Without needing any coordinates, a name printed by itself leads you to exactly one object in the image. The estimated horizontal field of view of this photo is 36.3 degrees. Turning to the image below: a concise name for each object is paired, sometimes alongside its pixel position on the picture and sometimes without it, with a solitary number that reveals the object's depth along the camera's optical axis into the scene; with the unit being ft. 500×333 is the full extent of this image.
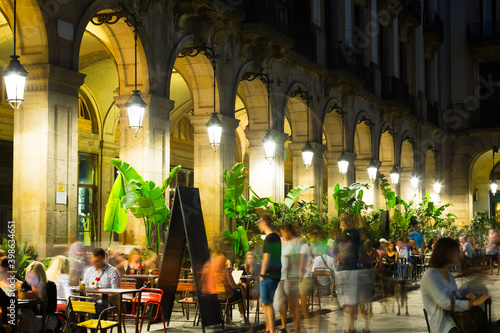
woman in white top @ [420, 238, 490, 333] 20.68
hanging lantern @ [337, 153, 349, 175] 79.41
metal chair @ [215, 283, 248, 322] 40.86
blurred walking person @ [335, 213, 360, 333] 36.47
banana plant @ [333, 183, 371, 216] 75.15
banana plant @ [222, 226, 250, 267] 54.39
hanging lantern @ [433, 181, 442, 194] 128.43
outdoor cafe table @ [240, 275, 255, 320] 43.55
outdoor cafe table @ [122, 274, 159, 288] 43.75
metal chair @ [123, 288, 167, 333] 35.88
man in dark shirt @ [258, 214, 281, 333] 35.70
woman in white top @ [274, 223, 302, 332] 37.35
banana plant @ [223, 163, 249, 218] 53.84
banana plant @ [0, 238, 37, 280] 35.24
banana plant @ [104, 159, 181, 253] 45.39
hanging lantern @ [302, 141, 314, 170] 67.92
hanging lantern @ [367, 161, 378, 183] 87.10
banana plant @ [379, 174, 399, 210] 90.48
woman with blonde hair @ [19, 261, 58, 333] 29.43
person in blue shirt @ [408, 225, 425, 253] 87.56
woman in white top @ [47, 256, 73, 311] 33.06
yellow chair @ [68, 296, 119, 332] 30.14
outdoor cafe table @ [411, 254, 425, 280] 79.30
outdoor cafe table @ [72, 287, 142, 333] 32.68
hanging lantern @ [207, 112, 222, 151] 52.13
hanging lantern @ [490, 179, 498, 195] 127.03
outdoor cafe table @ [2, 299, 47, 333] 28.32
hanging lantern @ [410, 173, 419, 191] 109.70
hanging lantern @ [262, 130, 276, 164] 61.21
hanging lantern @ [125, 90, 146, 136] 43.70
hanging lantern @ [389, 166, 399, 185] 98.99
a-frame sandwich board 38.32
